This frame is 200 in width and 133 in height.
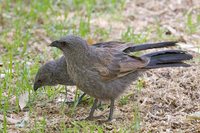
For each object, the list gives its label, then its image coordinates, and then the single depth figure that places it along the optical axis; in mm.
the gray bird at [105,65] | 11172
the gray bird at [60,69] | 12180
